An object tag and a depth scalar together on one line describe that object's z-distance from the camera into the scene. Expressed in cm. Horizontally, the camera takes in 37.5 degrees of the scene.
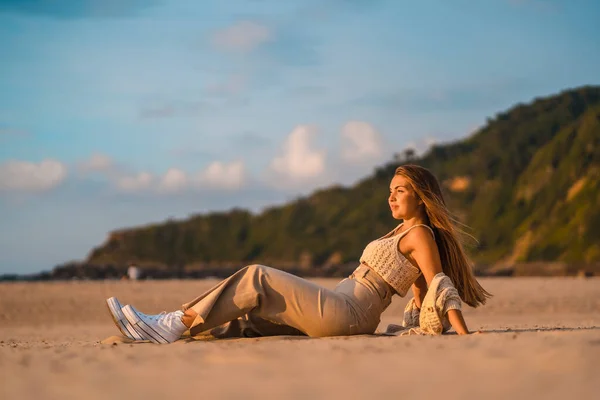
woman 688
